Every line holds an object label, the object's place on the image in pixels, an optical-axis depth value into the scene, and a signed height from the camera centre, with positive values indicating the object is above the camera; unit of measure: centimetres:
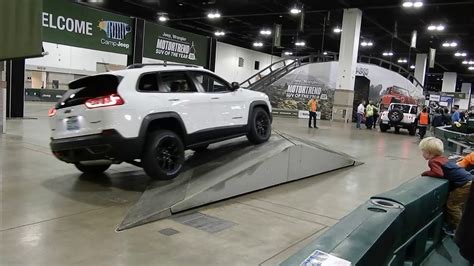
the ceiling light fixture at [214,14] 2680 +560
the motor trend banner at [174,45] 1608 +210
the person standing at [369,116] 2273 -45
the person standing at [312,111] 2086 -37
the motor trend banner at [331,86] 3069 +168
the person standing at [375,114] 2292 -32
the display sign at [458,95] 4578 +225
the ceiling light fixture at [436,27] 2687 +588
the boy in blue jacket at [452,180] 421 -70
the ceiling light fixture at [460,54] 3949 +609
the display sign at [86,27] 1317 +216
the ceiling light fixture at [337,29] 3102 +606
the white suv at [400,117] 2081 -39
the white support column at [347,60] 2588 +309
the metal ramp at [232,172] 524 -125
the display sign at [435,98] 3896 +147
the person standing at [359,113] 2317 -36
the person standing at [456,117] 1986 -14
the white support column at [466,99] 4821 +199
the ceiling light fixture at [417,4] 2088 +568
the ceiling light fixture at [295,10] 2362 +553
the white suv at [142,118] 557 -39
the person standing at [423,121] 1820 -41
